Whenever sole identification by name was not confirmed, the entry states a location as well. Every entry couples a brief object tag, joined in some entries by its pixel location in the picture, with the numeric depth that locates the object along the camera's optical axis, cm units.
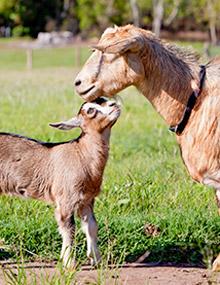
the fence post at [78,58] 4641
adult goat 676
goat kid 702
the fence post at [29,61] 4442
